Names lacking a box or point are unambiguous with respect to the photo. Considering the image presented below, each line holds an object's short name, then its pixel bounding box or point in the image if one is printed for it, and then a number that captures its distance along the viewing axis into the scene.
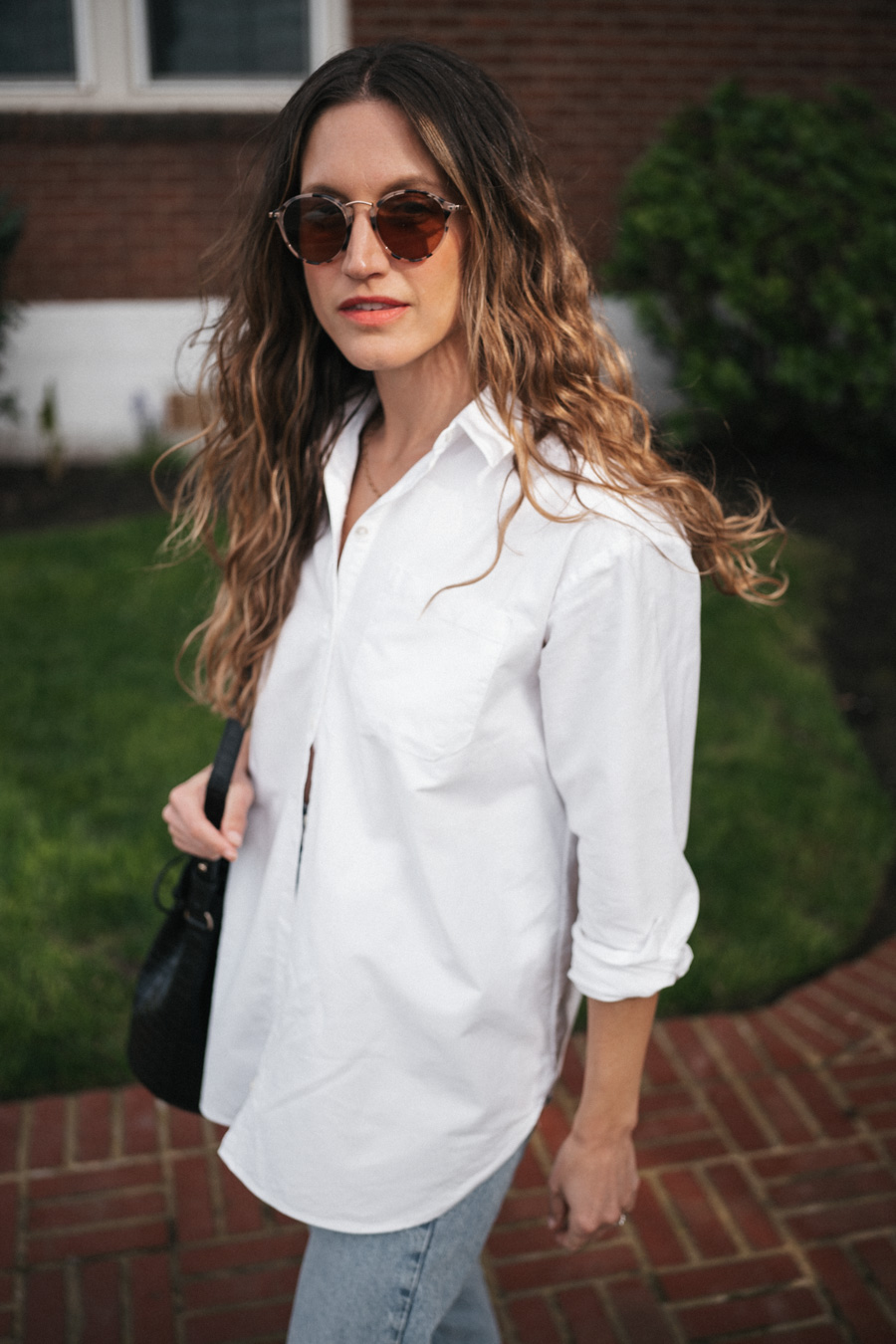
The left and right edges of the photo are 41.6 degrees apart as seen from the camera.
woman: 1.34
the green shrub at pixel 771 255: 6.05
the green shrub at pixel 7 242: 6.29
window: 6.69
